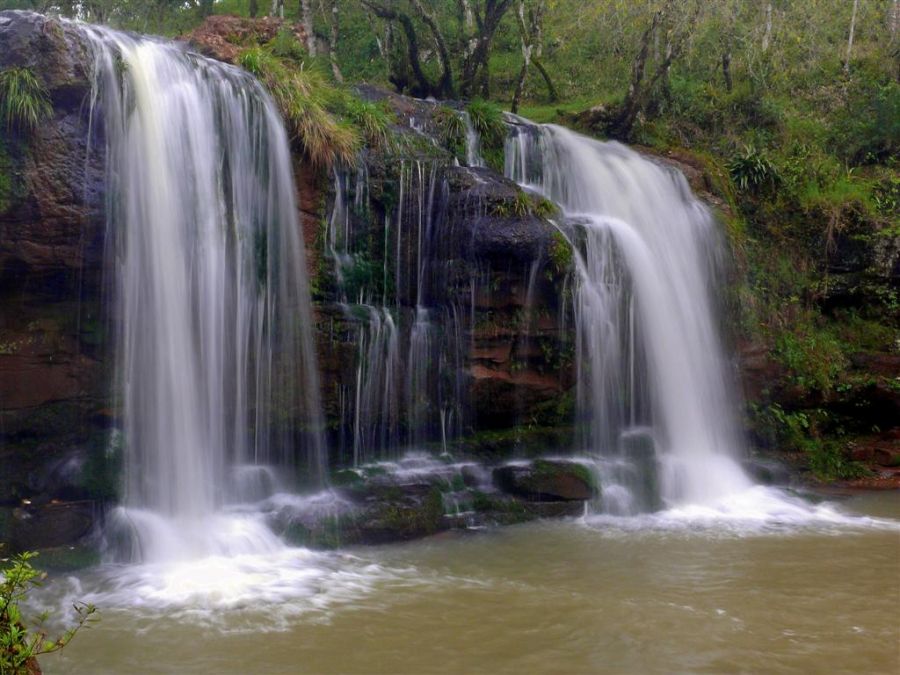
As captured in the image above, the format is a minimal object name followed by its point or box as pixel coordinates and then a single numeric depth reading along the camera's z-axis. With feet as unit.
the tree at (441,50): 52.70
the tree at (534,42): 55.06
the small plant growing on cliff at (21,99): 26.23
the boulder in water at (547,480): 32.01
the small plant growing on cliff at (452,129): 40.68
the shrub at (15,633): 11.27
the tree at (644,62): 47.44
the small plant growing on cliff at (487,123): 41.65
